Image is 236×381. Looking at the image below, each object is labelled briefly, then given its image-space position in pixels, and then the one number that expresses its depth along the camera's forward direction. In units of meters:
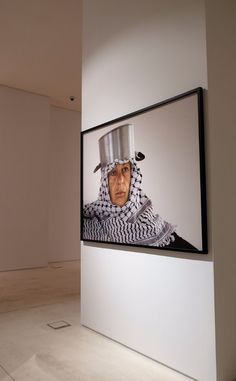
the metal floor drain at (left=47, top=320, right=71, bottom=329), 2.89
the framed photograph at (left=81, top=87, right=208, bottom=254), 1.97
